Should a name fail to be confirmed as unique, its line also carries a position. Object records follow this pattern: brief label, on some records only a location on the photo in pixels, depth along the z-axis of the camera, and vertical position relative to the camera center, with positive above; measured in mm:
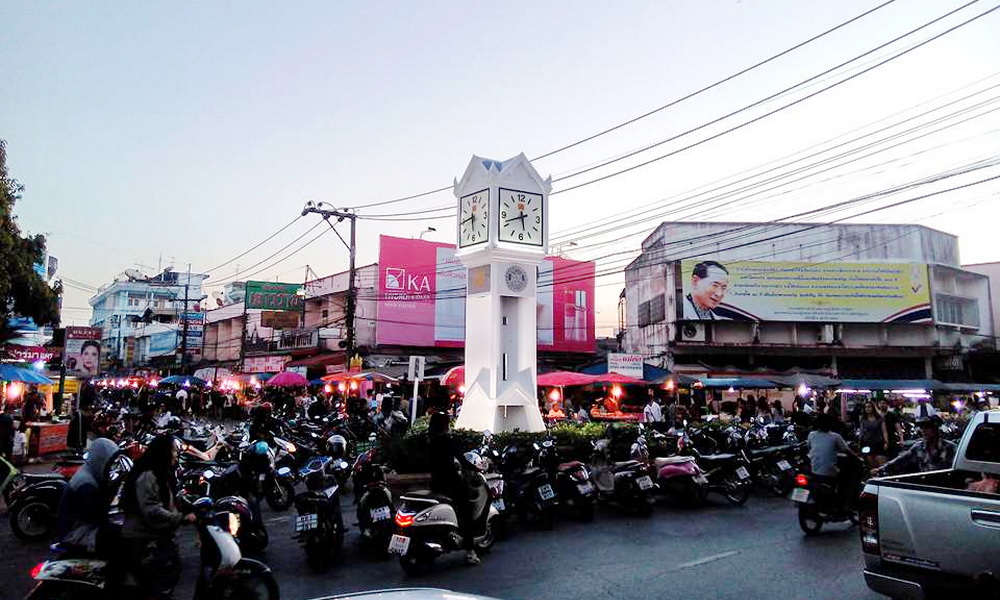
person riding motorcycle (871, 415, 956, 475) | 9602 -1063
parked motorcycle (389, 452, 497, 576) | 6879 -1548
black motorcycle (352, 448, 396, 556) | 7652 -1543
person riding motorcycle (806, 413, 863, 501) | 8727 -884
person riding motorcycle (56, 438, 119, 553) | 5309 -1081
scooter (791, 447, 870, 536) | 8672 -1506
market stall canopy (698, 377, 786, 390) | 25609 +76
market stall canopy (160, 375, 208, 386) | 33375 +206
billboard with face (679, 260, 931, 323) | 35188 +5023
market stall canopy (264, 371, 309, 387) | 29108 +210
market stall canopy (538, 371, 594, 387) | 22938 +208
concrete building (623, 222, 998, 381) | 35344 +4532
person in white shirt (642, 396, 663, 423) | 19494 -843
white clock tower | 14227 +2218
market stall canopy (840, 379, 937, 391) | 26438 +41
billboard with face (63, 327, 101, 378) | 19136 +938
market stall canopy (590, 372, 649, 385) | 22922 +240
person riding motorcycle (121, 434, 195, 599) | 5203 -1064
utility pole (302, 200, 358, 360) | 24891 +5063
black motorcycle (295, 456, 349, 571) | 7230 -1516
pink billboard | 35781 +5082
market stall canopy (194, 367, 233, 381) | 43403 +834
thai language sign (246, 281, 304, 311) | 30141 +4149
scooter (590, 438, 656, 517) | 10234 -1517
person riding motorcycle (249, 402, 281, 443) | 9922 -669
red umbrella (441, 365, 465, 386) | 20688 +279
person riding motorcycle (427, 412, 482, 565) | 7398 -1003
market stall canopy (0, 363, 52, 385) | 18169 +276
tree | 14188 +2638
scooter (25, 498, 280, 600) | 4855 -1481
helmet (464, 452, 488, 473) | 7945 -933
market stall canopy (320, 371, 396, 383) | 24875 +331
